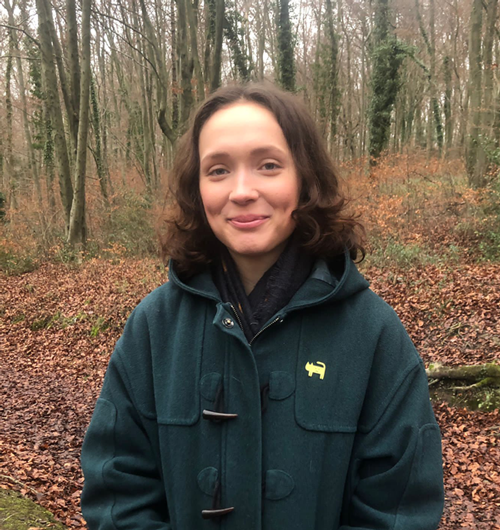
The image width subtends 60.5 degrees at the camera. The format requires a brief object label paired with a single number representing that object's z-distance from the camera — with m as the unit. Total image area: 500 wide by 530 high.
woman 1.33
